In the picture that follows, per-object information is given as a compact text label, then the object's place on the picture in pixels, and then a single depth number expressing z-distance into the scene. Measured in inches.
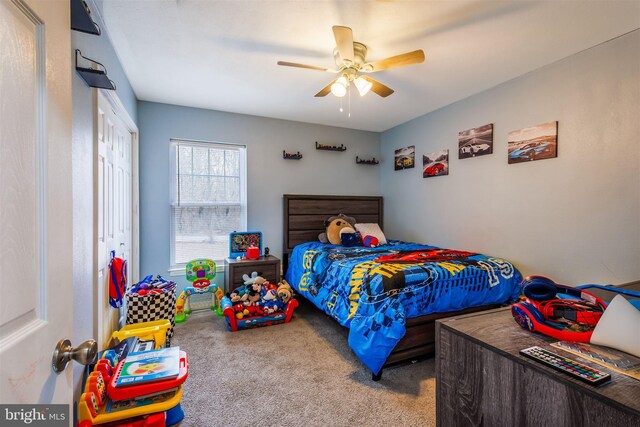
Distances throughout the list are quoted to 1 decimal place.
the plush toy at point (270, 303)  120.4
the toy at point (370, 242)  143.1
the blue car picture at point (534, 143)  99.1
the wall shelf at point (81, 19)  46.6
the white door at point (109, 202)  74.0
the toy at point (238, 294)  119.8
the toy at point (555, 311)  39.4
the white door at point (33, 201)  19.3
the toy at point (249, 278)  126.0
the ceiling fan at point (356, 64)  76.1
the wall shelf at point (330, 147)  164.4
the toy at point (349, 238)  139.4
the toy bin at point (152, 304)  96.1
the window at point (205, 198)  139.3
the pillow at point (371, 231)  151.9
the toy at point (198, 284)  126.0
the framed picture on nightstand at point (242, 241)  141.2
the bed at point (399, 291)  80.8
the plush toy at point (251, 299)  119.7
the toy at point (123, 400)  52.0
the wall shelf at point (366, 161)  177.4
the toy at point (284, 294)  123.8
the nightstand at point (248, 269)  129.9
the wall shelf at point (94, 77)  56.7
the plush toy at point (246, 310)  115.5
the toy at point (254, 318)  112.5
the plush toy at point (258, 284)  123.2
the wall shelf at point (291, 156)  156.4
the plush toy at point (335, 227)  146.6
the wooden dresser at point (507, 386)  28.0
